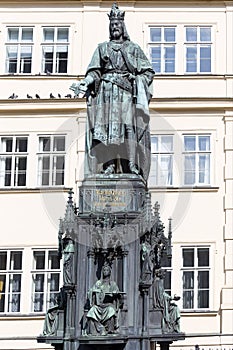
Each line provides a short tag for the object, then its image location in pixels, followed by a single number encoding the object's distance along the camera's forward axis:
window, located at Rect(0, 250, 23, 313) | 22.16
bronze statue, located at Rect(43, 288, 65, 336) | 11.22
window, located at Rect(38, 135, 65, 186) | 23.31
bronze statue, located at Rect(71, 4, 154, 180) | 11.89
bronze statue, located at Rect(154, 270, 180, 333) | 11.30
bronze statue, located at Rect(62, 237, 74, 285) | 11.16
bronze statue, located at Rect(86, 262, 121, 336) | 10.55
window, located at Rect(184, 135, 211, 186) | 23.20
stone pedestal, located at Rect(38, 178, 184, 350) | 10.88
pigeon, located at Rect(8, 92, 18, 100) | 23.84
